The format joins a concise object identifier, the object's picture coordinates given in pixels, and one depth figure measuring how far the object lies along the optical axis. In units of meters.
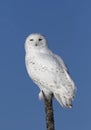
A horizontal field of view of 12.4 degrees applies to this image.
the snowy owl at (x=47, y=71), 10.95
